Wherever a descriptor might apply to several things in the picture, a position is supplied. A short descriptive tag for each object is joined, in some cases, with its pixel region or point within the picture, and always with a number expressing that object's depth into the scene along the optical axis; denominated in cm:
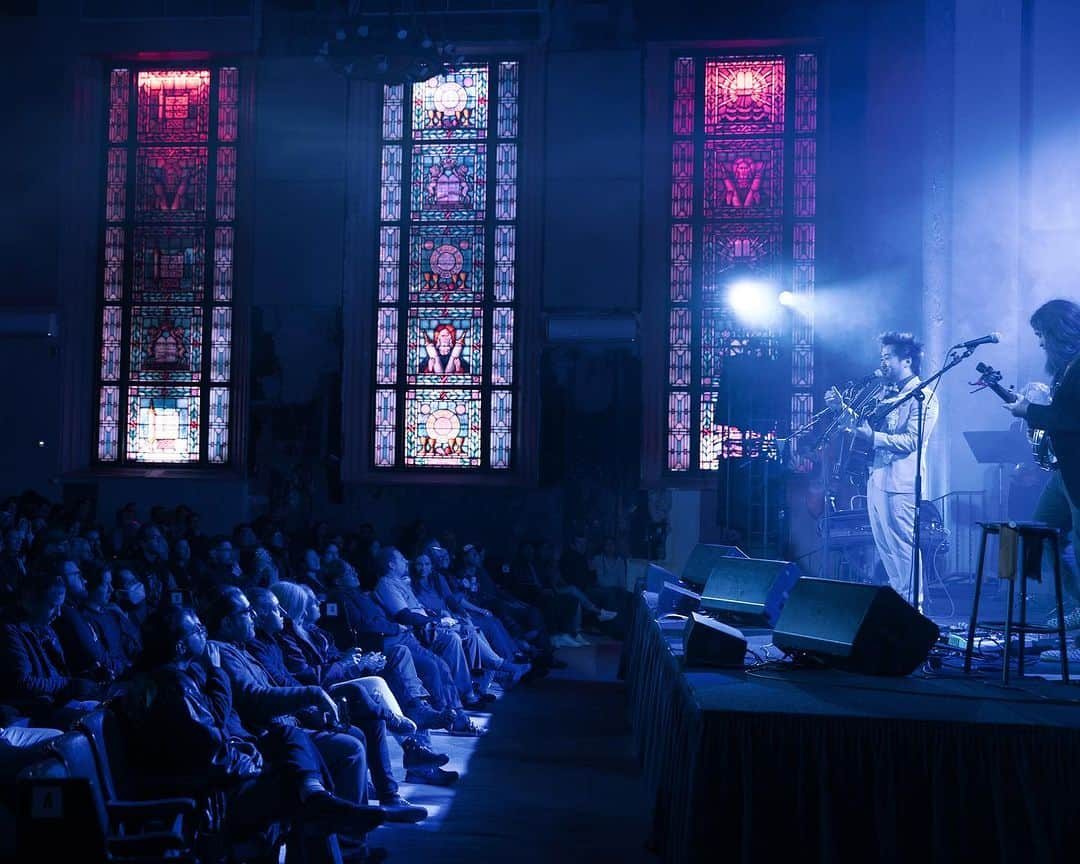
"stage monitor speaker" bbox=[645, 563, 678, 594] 686
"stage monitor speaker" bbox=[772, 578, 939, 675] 386
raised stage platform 298
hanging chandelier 848
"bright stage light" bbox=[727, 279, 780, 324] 1029
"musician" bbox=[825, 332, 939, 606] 664
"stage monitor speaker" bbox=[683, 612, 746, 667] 392
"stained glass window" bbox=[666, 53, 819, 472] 1034
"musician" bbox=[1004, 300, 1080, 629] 427
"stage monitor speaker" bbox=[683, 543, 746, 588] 670
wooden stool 377
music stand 755
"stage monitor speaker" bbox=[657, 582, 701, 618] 586
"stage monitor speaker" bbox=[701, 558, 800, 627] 525
